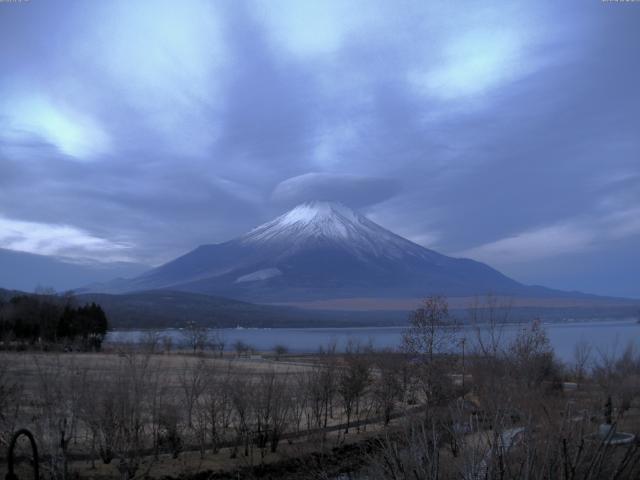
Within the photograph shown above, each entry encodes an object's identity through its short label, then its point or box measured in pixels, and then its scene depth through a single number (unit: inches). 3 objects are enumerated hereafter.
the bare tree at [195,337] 3649.6
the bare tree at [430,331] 1224.8
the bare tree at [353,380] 1257.4
